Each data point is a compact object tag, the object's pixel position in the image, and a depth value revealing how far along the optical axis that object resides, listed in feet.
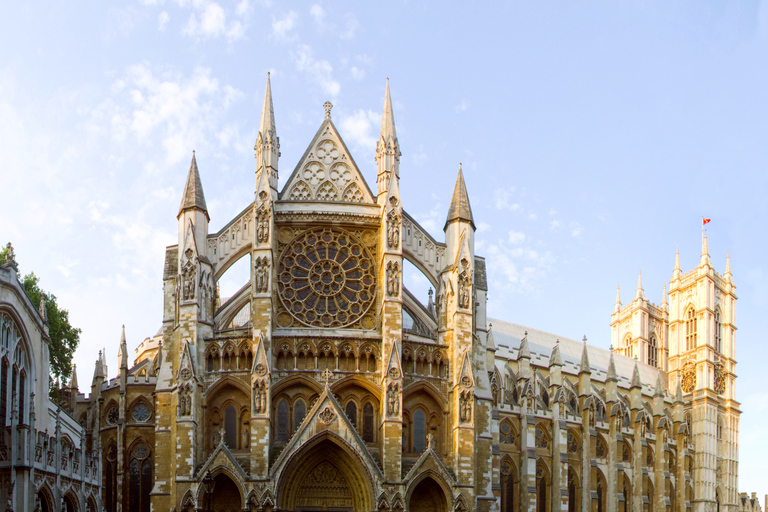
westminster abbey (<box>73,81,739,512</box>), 130.93
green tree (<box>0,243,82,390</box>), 163.43
